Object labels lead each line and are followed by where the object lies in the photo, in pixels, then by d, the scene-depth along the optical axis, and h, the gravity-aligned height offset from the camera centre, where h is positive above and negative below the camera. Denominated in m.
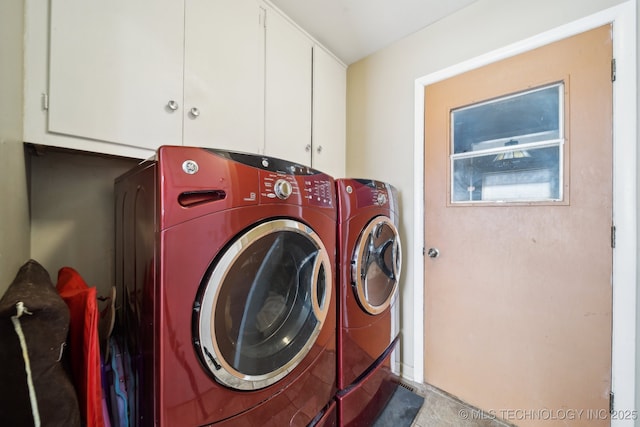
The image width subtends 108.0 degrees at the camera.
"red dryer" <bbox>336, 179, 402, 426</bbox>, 1.07 -0.43
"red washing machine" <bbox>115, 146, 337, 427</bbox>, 0.58 -0.23
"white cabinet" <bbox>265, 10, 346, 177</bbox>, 1.37 +0.77
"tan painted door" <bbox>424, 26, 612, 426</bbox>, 1.08 -0.27
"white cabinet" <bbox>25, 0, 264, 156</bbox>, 0.76 +0.55
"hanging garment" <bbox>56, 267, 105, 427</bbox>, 0.63 -0.40
